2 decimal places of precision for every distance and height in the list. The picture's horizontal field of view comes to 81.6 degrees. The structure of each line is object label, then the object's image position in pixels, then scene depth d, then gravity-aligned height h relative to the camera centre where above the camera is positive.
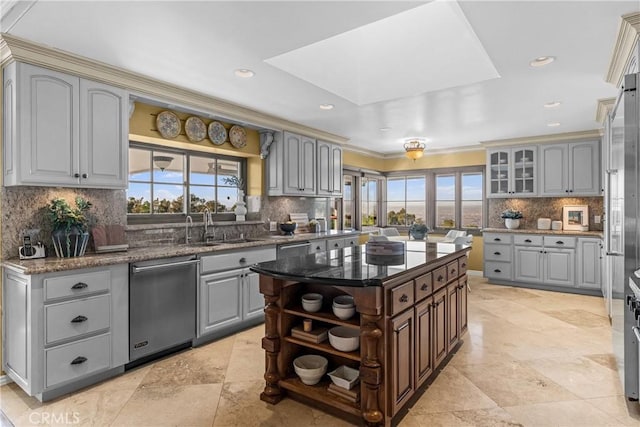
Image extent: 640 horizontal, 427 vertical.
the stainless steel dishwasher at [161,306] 2.95 -0.78
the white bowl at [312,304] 2.32 -0.57
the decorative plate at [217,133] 4.27 +0.94
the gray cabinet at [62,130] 2.61 +0.64
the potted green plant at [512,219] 6.27 -0.11
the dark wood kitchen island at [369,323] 2.05 -0.69
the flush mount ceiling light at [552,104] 4.12 +1.23
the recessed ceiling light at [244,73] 3.12 +1.21
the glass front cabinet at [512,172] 6.15 +0.70
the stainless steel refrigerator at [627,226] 2.28 -0.08
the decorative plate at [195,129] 4.00 +0.93
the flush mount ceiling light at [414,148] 5.66 +0.99
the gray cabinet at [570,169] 5.63 +0.68
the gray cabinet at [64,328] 2.44 -0.80
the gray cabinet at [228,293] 3.48 -0.80
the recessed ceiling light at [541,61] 2.89 +1.21
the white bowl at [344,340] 2.17 -0.76
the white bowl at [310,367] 2.33 -0.99
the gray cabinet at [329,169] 5.57 +0.69
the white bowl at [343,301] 2.21 -0.54
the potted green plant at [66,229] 2.82 -0.12
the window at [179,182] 3.85 +0.36
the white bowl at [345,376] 2.22 -1.01
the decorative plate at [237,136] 4.54 +0.96
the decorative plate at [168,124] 3.74 +0.92
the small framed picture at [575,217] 5.84 -0.08
